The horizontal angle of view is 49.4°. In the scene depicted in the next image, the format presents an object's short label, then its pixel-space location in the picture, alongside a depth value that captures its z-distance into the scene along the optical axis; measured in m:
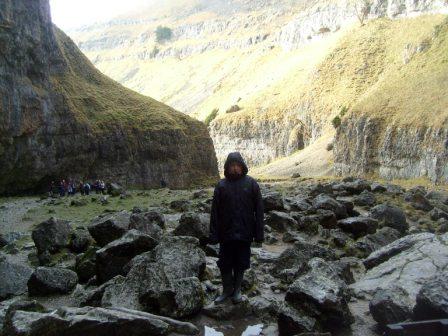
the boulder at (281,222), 16.81
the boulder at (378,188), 29.37
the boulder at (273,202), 19.44
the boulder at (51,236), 13.91
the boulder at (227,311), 8.33
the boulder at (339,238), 14.53
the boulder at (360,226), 15.72
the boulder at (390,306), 7.54
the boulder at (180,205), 22.93
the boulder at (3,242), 16.02
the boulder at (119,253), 10.26
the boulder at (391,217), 17.05
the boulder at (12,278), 10.10
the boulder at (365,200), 23.42
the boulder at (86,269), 10.99
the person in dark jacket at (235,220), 8.59
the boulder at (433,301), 6.82
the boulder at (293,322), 7.47
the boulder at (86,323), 6.52
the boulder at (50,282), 10.01
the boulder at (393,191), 28.69
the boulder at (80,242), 13.90
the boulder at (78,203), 30.17
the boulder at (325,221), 16.64
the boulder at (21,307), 7.68
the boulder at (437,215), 20.22
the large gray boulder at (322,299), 7.74
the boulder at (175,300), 8.18
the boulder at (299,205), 20.48
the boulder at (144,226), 12.57
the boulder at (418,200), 23.21
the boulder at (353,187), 27.80
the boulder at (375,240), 13.54
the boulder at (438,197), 27.06
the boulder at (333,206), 18.47
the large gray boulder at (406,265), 8.95
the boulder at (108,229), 13.14
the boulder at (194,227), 12.98
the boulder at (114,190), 39.79
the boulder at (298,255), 11.09
